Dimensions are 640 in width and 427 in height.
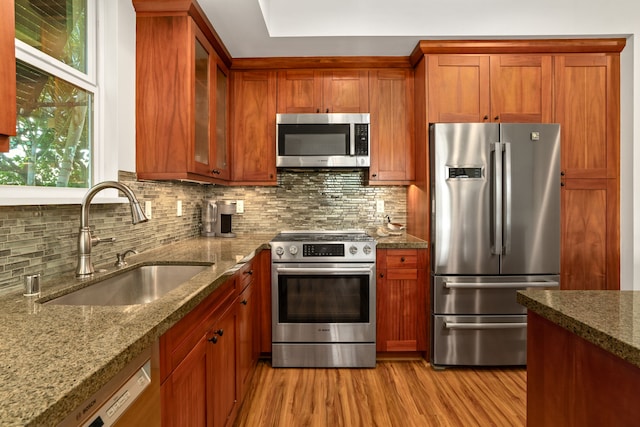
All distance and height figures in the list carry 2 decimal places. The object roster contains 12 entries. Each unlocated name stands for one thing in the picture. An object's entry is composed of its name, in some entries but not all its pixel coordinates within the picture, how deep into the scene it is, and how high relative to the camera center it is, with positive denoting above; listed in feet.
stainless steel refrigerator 8.44 -0.60
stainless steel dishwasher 2.23 -1.32
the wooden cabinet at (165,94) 6.91 +2.30
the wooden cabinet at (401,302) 8.86 -2.20
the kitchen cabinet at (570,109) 8.94 +2.60
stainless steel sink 4.87 -1.09
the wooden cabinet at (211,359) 3.57 -1.88
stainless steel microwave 9.57 +1.96
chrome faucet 4.69 -0.12
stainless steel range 8.59 -2.15
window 4.57 +1.58
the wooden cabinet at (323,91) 9.95 +3.40
